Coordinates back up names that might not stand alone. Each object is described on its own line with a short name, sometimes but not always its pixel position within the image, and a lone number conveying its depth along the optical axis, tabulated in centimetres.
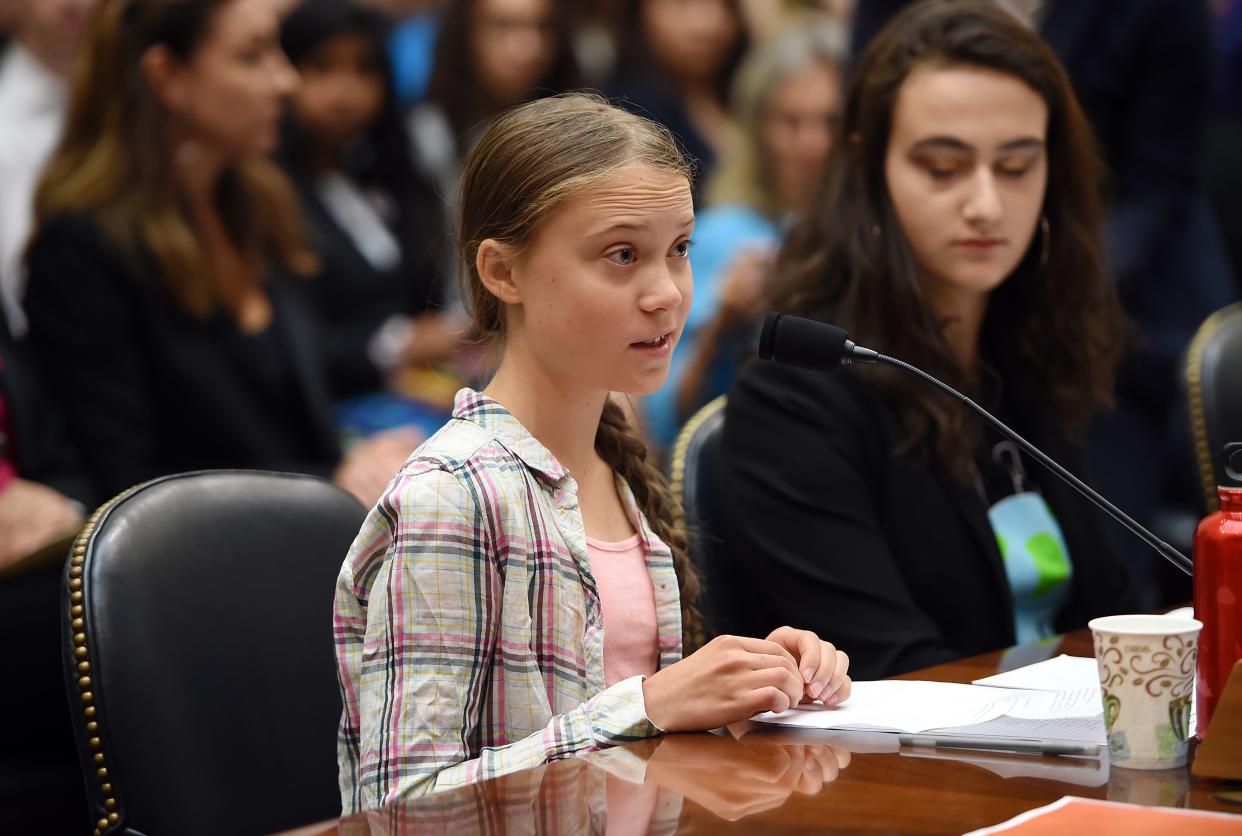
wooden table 470
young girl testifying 491
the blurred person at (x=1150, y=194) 691
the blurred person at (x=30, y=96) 767
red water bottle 487
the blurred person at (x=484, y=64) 923
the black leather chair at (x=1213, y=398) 596
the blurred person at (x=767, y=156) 787
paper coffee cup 480
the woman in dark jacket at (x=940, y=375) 549
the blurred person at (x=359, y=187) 863
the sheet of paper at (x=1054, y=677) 505
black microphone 503
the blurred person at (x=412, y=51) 989
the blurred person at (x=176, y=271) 642
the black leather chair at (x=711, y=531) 550
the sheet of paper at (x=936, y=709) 492
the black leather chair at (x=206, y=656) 503
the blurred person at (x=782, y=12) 980
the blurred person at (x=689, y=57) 960
